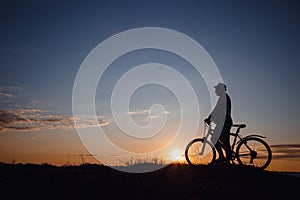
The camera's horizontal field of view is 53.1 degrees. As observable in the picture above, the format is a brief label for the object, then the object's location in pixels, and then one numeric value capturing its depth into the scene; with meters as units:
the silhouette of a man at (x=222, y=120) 12.96
